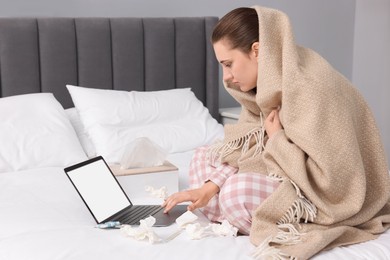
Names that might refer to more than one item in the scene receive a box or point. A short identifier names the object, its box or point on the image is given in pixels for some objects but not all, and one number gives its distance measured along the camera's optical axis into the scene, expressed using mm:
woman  1404
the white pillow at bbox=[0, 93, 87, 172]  2238
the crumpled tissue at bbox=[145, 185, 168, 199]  1885
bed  1802
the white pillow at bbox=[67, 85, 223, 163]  2503
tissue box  1939
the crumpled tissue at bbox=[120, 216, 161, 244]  1412
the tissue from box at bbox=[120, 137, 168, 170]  2027
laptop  1621
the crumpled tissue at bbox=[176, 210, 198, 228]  1540
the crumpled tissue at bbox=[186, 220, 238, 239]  1454
